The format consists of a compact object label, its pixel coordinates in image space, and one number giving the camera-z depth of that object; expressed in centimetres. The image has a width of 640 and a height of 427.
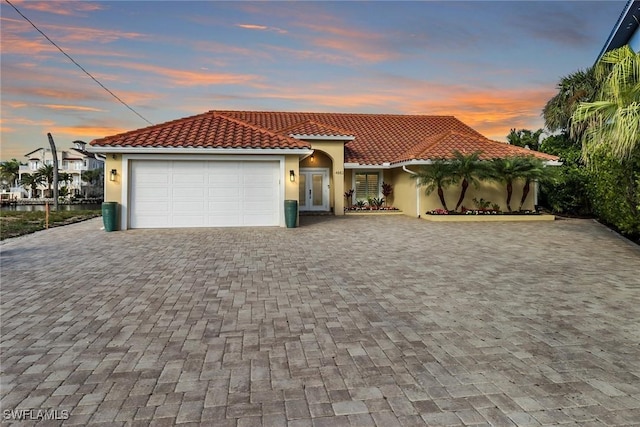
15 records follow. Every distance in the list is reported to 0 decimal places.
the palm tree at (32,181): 6488
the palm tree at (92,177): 6925
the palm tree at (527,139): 2664
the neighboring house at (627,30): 1248
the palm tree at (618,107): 675
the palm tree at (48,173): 6044
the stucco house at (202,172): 1255
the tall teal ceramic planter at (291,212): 1305
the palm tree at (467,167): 1503
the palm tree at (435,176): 1524
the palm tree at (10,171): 7021
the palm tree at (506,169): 1508
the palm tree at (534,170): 1494
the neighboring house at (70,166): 6988
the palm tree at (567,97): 1903
